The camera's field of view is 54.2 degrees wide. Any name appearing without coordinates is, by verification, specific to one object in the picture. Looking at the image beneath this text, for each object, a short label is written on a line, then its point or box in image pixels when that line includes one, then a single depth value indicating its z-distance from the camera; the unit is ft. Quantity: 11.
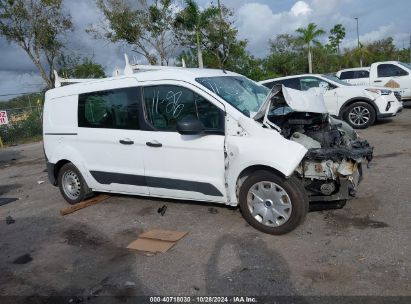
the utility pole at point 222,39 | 71.66
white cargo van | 14.47
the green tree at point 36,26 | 63.77
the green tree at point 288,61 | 121.70
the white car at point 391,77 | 45.11
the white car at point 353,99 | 35.83
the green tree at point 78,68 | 74.74
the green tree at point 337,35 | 164.92
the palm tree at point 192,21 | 67.55
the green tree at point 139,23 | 67.92
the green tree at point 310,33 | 109.60
